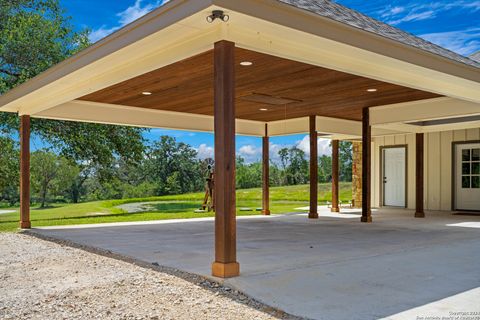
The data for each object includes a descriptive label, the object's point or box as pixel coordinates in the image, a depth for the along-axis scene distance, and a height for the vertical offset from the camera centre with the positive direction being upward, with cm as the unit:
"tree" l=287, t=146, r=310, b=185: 3048 +21
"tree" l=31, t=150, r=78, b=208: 2205 -17
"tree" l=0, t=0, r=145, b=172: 1296 +306
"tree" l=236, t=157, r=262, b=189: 2897 -43
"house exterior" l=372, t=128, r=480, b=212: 1303 -4
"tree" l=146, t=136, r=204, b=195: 2958 +9
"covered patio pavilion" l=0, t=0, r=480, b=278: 454 +143
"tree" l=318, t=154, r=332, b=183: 3029 +0
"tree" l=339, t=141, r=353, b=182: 3108 +69
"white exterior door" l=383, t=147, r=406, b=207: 1487 -20
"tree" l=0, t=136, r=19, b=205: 1329 +23
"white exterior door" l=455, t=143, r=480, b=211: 1289 -18
